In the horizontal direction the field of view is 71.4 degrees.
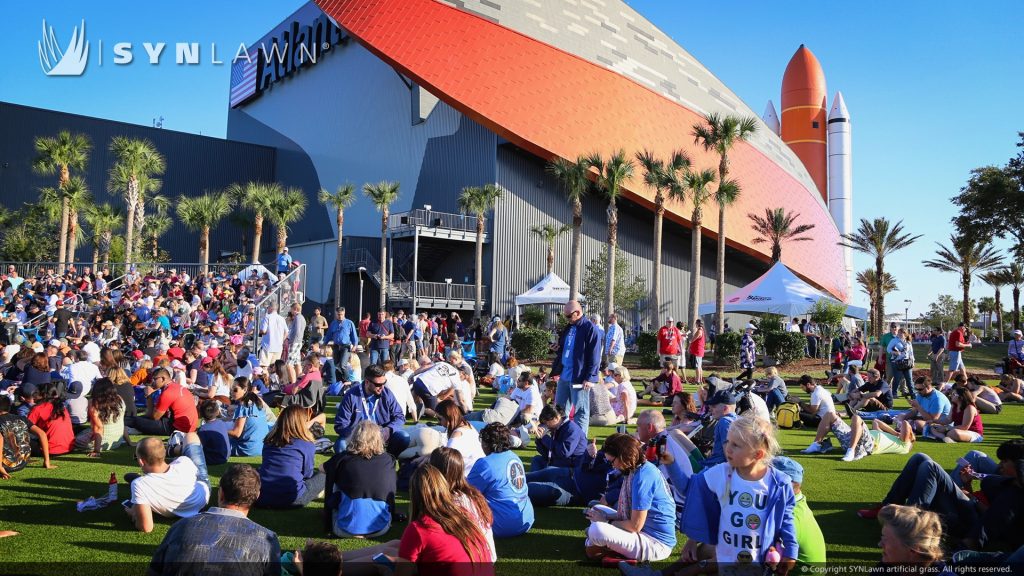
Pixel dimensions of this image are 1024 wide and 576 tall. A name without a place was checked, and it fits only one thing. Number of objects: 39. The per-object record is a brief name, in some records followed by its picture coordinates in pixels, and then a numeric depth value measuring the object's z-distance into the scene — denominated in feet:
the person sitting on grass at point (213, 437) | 23.56
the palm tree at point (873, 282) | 197.47
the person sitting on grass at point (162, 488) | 15.88
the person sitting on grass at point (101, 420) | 25.38
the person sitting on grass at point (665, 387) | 42.32
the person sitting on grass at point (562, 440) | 19.97
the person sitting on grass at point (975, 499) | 14.52
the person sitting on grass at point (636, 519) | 13.93
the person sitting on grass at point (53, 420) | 24.32
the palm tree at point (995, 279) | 162.93
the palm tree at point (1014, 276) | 154.26
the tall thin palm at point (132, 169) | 106.22
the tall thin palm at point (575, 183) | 93.56
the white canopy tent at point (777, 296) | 74.59
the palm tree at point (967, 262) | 137.90
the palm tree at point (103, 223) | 113.60
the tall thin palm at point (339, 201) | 105.81
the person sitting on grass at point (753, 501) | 10.63
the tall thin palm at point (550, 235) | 110.68
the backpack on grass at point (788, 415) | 34.47
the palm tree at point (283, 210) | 115.65
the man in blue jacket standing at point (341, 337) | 44.27
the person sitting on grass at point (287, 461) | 17.75
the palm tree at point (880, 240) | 117.50
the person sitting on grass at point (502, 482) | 15.48
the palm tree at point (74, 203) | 102.73
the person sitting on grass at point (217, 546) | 9.22
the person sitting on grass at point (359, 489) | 15.48
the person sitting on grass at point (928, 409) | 30.68
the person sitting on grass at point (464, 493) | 11.45
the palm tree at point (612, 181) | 89.81
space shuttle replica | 178.60
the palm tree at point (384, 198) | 100.22
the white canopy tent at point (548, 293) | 94.22
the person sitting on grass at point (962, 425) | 29.73
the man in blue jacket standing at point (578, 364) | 25.34
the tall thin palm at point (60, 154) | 106.11
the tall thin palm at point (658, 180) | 90.12
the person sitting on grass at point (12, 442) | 21.15
